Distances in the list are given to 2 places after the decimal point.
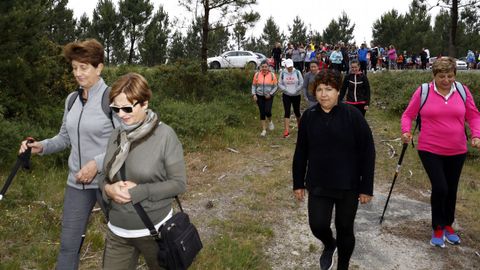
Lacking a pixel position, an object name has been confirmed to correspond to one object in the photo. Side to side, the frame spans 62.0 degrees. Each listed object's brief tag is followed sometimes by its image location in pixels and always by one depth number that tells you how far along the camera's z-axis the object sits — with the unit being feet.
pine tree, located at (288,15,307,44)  167.10
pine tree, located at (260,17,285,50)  155.94
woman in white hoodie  30.60
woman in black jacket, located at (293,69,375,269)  10.69
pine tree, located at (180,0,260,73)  47.39
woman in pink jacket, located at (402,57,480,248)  13.66
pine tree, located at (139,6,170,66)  105.29
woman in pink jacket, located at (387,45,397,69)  85.30
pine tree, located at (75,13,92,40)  115.18
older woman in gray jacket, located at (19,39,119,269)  9.09
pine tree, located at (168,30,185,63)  122.72
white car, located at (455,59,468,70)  113.23
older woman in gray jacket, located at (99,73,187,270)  7.55
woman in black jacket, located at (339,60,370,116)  25.76
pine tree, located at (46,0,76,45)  96.94
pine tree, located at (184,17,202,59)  121.49
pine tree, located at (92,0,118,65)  108.37
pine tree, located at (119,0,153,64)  108.47
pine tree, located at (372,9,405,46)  130.82
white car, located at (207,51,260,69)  86.38
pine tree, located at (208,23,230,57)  48.88
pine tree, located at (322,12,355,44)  147.43
